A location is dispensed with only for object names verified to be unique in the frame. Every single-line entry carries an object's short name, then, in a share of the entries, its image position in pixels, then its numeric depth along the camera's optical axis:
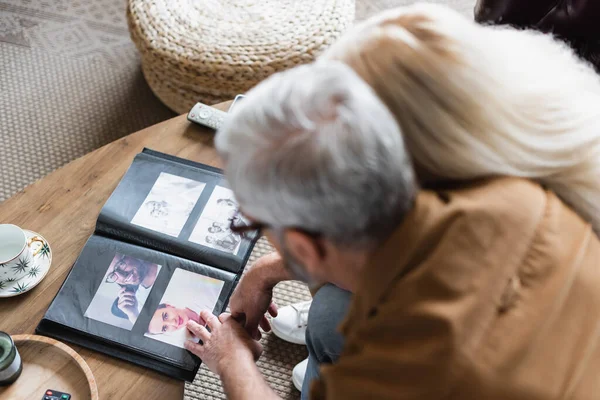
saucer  1.01
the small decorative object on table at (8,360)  0.90
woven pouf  1.57
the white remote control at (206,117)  1.23
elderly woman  0.61
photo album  0.98
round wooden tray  0.94
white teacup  1.00
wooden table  0.94
